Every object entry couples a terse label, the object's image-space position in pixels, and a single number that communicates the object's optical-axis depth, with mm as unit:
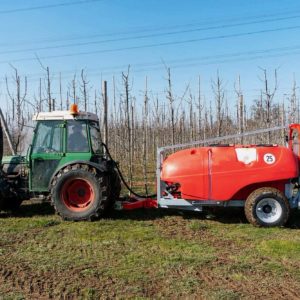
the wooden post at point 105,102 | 10684
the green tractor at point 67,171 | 7859
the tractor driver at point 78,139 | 8148
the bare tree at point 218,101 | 14059
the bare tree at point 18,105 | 14539
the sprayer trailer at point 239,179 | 7457
